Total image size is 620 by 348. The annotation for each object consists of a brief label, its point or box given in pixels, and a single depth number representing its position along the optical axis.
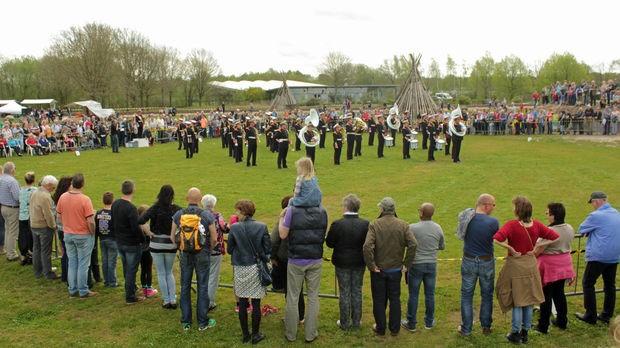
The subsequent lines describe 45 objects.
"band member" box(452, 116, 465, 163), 20.62
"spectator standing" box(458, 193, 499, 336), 6.03
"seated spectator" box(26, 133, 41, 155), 25.44
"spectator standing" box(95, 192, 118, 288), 7.55
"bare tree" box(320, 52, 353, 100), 73.65
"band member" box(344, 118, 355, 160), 21.94
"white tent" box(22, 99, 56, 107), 63.59
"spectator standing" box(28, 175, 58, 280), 8.02
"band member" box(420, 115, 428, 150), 25.50
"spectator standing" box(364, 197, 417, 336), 6.04
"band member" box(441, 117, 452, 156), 22.78
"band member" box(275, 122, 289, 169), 19.48
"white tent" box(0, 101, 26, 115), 48.93
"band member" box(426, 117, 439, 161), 21.14
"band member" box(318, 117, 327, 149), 27.34
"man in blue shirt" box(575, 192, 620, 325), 6.41
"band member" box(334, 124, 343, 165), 20.11
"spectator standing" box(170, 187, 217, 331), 6.31
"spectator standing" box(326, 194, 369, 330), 6.10
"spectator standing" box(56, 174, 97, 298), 7.43
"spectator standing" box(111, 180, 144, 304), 7.16
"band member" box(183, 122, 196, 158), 23.42
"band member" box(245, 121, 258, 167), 20.00
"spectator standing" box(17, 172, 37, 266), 8.74
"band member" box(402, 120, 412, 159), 21.75
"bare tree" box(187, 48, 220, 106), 67.50
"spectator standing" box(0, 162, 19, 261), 8.95
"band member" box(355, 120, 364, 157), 22.69
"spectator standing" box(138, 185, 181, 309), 6.71
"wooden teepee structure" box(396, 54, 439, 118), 37.19
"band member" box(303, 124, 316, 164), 19.88
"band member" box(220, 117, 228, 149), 25.53
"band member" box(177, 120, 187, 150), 24.42
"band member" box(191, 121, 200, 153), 24.05
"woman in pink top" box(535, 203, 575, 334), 6.25
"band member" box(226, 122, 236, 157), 22.39
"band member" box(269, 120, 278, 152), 23.96
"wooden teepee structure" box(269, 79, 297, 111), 47.25
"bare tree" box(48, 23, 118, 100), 50.47
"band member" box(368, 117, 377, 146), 26.74
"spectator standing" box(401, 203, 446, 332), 6.28
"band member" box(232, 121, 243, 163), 21.55
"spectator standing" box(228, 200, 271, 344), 5.98
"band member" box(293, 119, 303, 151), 26.12
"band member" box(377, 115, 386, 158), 22.05
